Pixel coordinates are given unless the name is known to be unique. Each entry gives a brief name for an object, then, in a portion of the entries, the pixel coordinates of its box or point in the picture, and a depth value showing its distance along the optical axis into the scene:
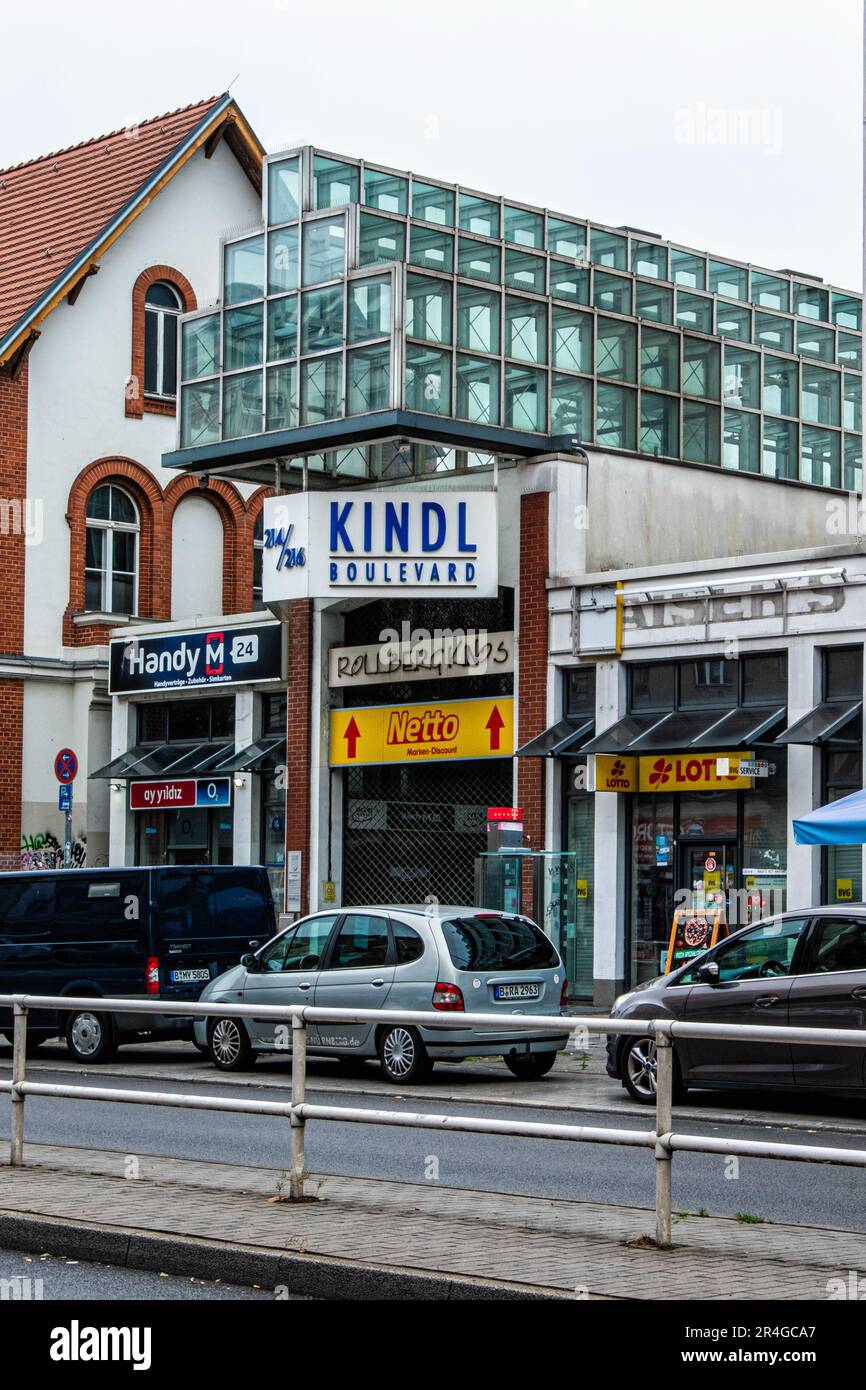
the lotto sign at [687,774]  24.39
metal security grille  28.39
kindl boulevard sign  27.36
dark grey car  14.95
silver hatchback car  17.47
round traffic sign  27.71
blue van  20.97
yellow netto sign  27.88
